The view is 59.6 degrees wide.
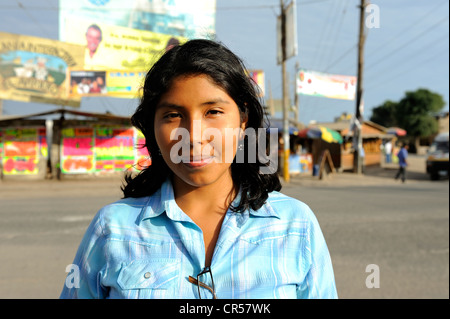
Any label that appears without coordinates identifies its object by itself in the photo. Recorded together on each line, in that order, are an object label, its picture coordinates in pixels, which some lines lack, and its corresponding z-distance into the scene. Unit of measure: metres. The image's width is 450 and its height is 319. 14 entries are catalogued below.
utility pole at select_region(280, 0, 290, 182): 12.48
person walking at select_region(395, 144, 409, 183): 15.98
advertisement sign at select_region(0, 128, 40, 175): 14.57
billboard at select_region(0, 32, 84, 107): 13.70
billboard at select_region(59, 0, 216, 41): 15.48
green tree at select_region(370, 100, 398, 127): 62.69
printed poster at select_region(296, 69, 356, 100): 15.12
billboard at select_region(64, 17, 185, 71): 16.03
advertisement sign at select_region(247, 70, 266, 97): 15.43
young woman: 1.05
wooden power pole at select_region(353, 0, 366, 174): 16.77
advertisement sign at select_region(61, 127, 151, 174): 14.92
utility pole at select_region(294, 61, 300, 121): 31.53
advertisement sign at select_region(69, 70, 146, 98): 14.41
